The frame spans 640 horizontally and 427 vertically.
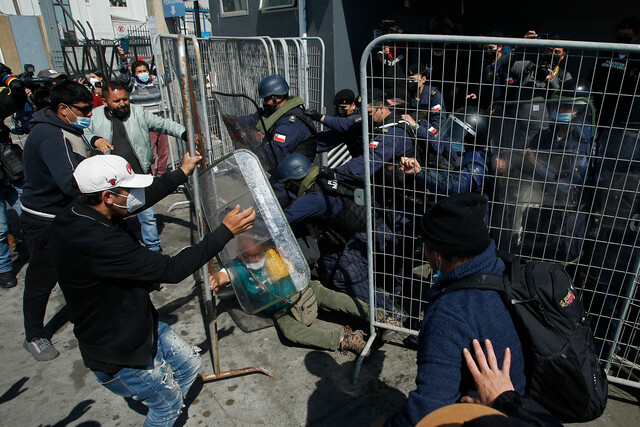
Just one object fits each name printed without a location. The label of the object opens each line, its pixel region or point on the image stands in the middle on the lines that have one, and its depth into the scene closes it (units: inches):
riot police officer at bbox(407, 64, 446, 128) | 167.7
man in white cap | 80.7
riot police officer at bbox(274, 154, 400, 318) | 139.6
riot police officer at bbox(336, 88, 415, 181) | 133.8
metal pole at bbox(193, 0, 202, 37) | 365.1
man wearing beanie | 60.2
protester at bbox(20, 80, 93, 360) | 131.3
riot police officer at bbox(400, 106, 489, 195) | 114.0
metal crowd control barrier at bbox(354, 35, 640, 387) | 104.5
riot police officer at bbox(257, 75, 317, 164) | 188.9
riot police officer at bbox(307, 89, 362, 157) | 197.9
